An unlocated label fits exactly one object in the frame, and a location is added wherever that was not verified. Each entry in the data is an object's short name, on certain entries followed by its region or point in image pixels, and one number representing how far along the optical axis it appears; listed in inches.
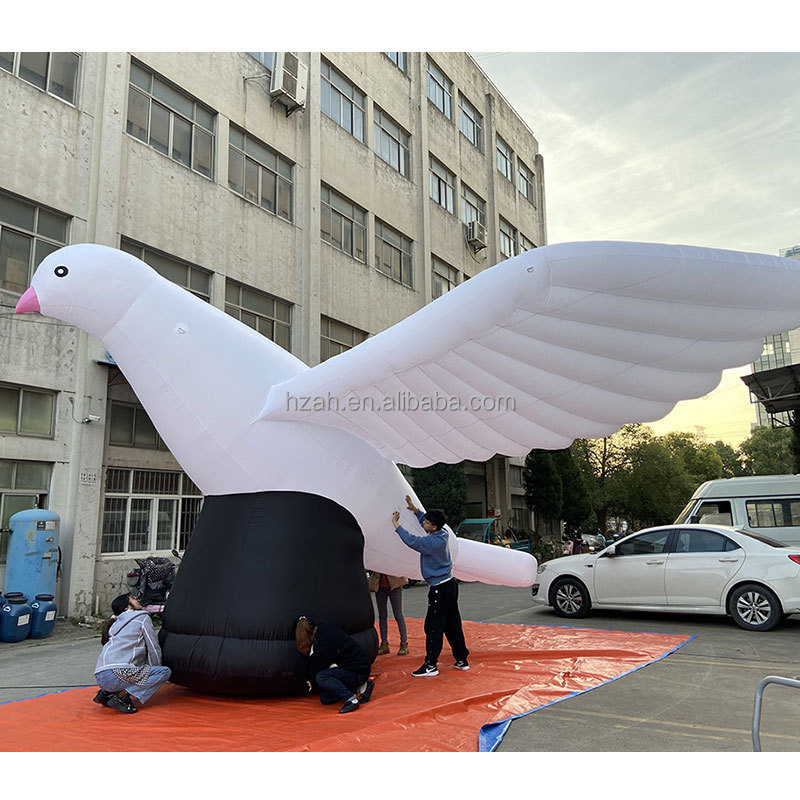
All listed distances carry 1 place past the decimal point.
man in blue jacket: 242.1
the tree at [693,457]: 1672.0
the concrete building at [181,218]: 431.2
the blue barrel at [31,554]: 386.9
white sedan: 336.8
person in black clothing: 198.5
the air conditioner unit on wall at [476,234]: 1034.7
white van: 497.4
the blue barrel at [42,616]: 371.2
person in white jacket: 198.2
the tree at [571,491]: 1128.8
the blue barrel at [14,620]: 356.2
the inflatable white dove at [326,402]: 180.1
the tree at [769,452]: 1766.7
